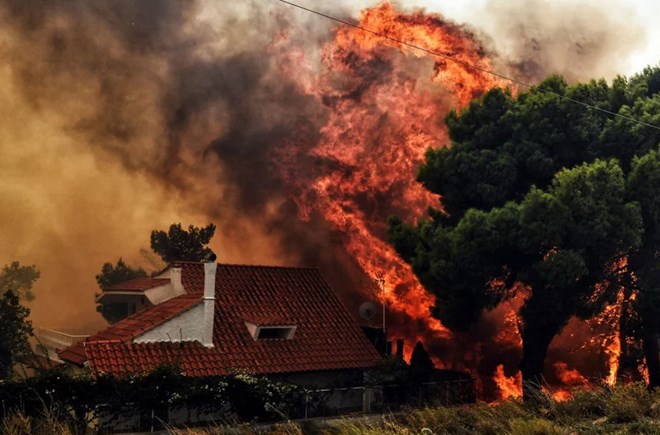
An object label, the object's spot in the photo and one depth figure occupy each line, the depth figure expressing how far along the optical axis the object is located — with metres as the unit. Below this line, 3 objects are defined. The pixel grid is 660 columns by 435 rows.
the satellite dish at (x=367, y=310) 35.12
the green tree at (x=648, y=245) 26.09
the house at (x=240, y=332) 25.66
